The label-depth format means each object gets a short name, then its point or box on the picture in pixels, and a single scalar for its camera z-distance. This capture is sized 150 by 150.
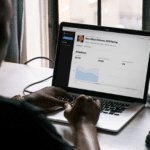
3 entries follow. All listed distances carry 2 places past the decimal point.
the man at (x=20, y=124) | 0.75
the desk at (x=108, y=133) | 1.27
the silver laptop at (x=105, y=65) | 1.49
